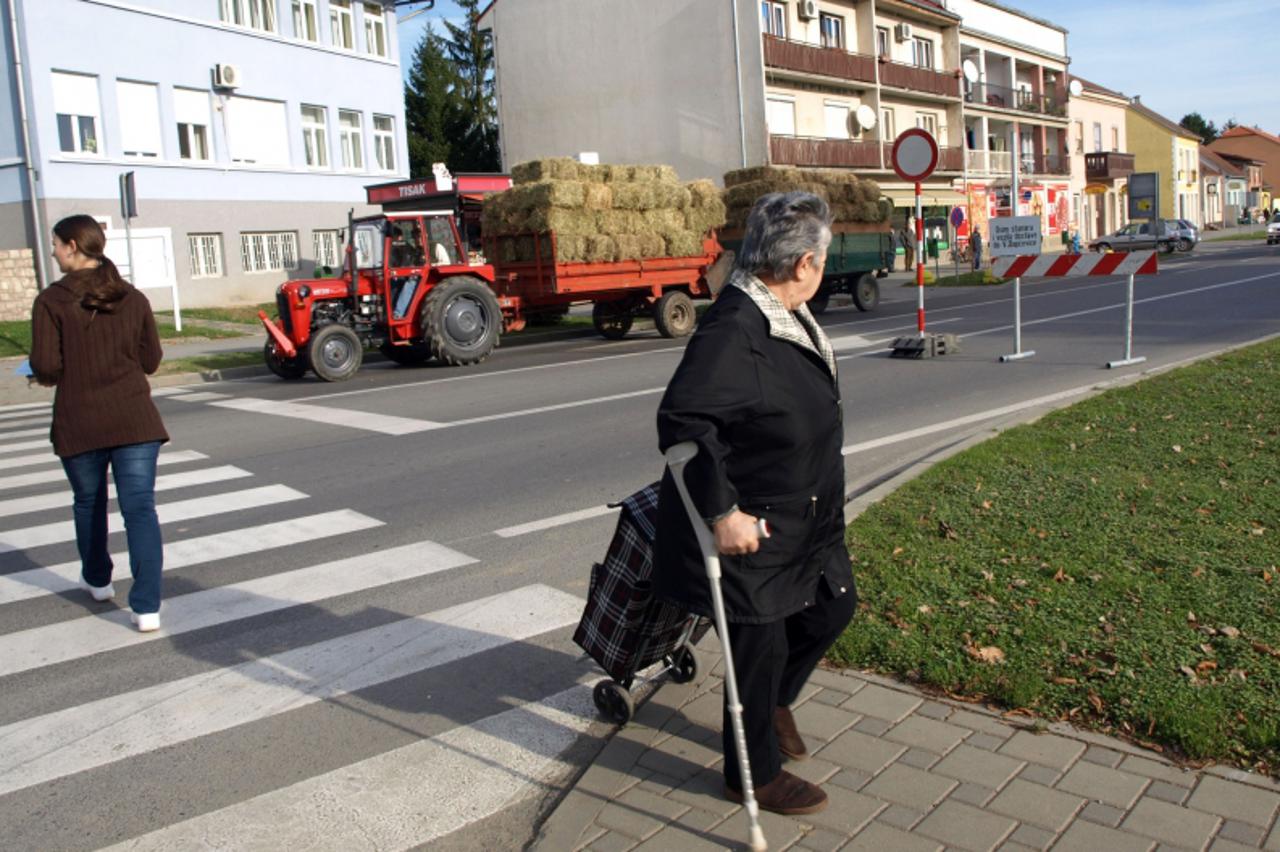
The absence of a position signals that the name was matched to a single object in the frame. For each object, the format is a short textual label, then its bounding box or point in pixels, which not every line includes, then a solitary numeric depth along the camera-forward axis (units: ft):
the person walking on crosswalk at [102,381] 16.51
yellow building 255.29
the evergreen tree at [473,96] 172.65
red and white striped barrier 41.06
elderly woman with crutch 9.68
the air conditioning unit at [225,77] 92.94
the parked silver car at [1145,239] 155.84
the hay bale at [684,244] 65.21
